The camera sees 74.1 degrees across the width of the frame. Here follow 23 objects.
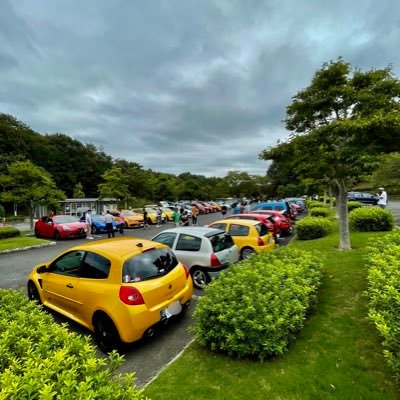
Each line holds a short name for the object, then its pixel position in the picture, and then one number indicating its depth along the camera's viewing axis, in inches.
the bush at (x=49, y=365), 67.1
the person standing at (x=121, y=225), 664.9
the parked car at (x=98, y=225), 669.9
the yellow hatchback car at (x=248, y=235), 328.1
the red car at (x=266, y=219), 424.8
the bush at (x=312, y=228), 446.3
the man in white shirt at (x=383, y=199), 637.3
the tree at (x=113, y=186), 1263.5
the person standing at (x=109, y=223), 557.6
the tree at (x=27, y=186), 631.2
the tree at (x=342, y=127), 252.7
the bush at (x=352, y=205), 698.0
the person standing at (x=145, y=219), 766.5
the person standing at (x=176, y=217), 725.3
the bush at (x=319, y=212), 668.7
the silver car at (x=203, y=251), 246.7
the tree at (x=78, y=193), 1836.7
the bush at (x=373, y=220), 424.5
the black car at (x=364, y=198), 1082.6
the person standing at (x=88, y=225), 584.7
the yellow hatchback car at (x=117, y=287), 148.5
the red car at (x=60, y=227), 578.1
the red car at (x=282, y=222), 504.7
